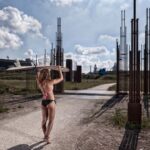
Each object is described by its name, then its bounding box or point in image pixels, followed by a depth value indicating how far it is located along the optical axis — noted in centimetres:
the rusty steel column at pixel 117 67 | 1041
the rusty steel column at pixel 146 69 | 1082
